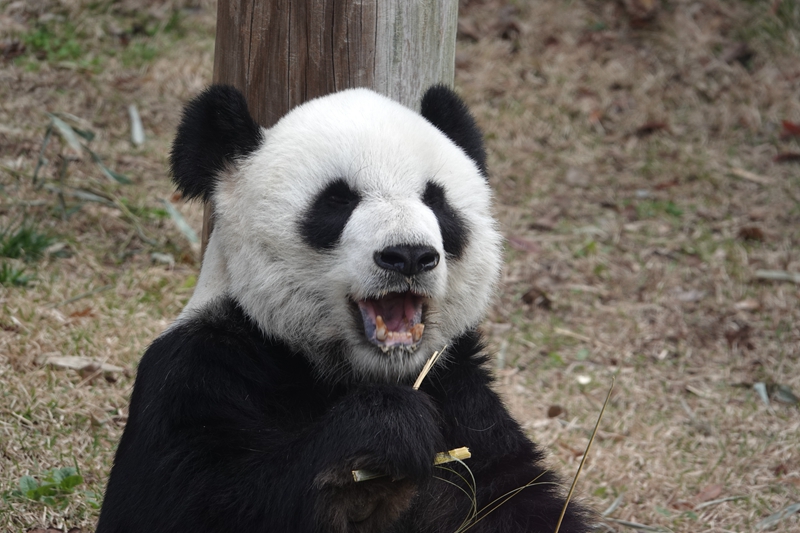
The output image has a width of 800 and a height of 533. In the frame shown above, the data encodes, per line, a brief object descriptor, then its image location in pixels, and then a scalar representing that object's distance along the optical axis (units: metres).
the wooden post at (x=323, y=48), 7.61
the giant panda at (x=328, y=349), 5.71
